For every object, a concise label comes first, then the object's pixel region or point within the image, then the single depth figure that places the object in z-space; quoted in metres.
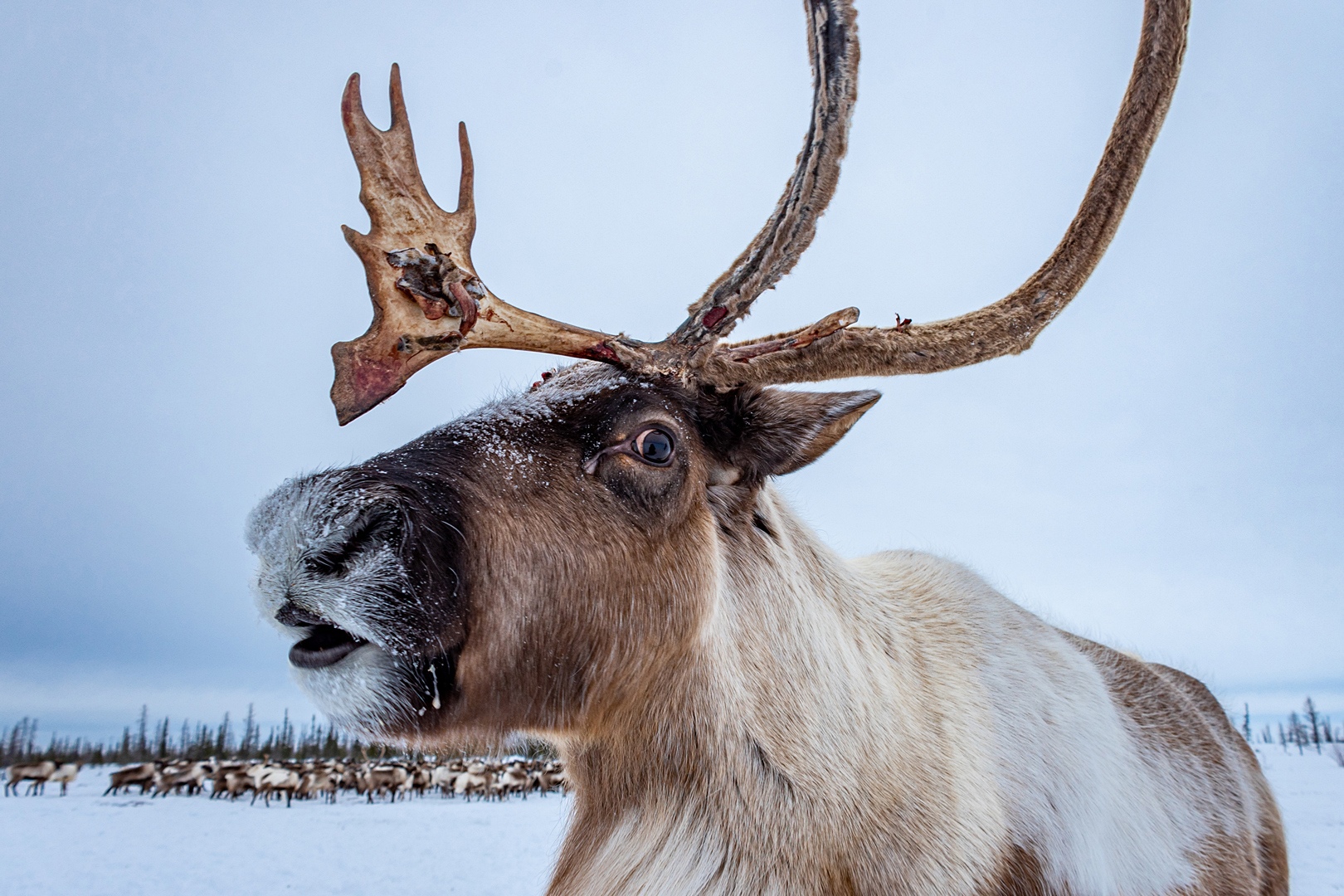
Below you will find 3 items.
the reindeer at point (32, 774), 29.34
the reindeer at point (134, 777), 29.00
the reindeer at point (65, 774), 30.09
